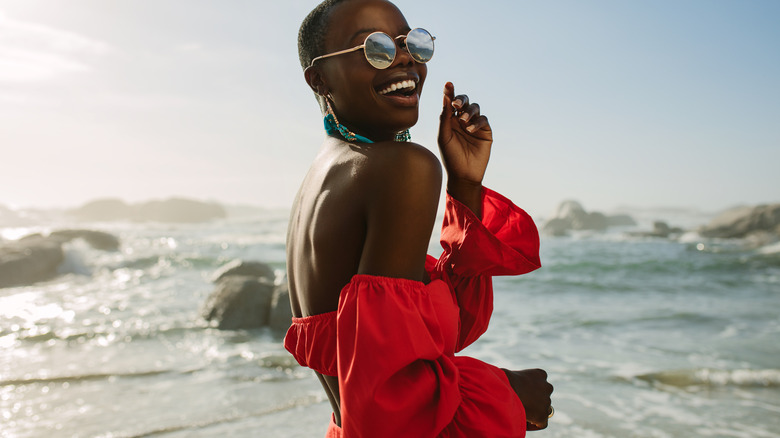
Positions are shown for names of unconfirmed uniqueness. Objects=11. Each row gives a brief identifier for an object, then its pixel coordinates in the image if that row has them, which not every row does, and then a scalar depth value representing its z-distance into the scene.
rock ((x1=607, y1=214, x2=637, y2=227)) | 31.98
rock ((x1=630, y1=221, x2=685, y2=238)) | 24.38
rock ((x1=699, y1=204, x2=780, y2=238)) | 20.67
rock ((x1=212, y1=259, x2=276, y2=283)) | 10.03
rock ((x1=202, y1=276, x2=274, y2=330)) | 7.64
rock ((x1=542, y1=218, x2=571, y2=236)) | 27.44
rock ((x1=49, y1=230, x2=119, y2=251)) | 17.91
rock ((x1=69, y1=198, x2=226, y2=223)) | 41.62
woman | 1.21
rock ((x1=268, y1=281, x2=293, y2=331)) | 7.47
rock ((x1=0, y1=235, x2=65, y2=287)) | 12.21
